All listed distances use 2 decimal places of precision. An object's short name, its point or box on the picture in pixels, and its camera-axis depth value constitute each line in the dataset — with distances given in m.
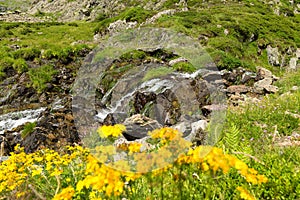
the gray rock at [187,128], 3.95
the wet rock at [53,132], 10.12
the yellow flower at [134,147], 1.92
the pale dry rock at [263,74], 13.72
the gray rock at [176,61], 8.30
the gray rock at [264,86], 11.64
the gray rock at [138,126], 3.97
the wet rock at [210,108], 5.32
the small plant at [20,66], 19.12
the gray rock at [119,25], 25.66
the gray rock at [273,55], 19.88
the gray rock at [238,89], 11.83
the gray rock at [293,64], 17.98
